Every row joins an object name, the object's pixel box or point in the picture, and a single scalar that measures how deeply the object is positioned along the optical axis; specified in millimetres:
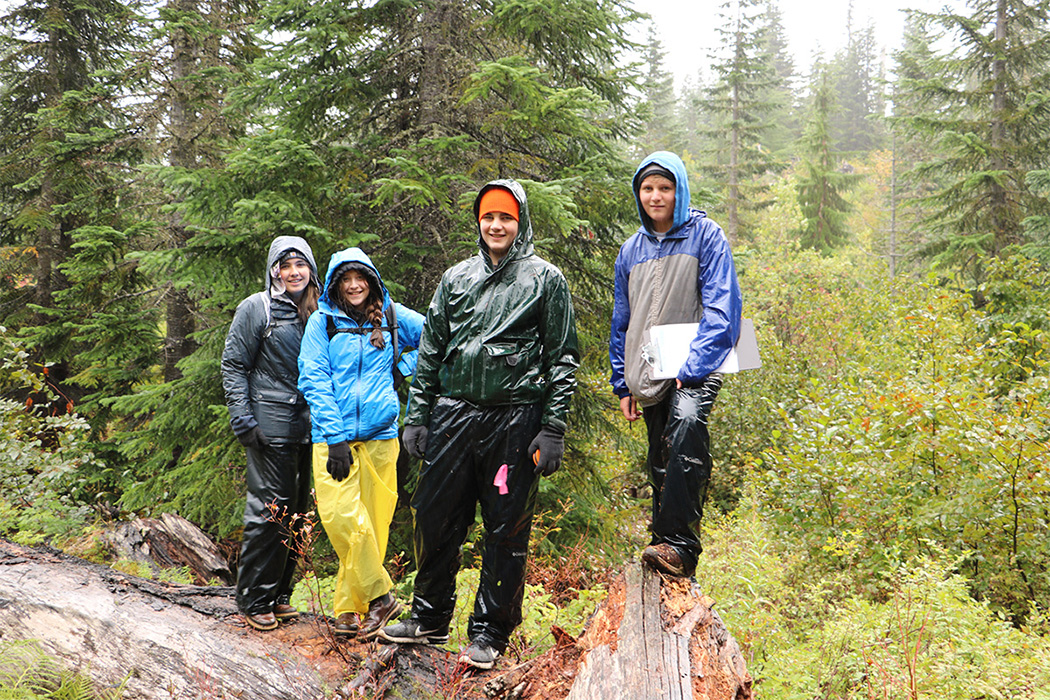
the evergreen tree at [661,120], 35531
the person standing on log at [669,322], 3639
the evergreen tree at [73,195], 10570
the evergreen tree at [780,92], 42094
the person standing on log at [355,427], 3998
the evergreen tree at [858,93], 46156
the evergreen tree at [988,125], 15938
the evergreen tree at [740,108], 26922
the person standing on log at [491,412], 3629
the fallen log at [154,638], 3707
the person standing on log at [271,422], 4312
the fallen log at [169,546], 6867
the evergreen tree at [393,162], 6336
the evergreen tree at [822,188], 29672
